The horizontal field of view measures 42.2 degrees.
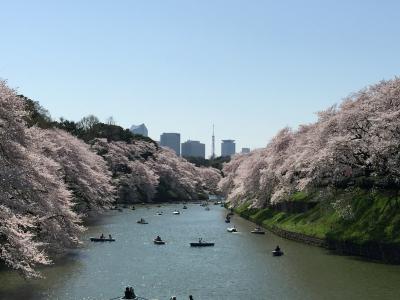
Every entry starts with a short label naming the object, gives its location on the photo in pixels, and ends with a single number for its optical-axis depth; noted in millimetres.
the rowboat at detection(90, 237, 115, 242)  51309
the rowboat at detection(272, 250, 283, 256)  42250
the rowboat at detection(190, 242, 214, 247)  48812
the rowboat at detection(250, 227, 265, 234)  58991
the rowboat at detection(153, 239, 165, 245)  50312
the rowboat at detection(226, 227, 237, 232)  61997
